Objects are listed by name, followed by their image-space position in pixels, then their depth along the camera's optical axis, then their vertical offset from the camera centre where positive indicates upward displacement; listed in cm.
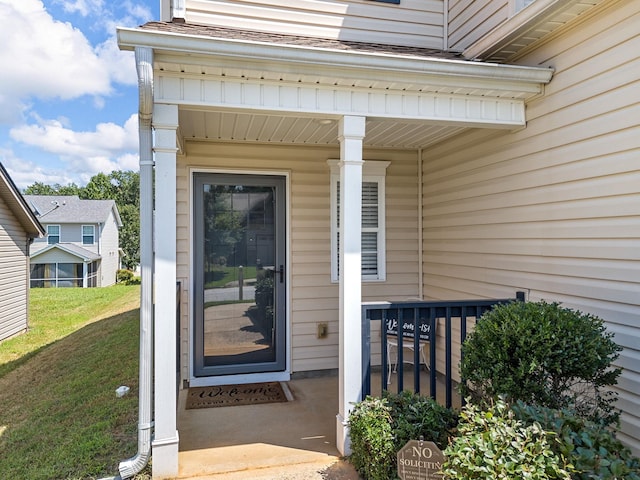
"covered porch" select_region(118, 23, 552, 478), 264 +97
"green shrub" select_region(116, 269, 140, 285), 2564 -210
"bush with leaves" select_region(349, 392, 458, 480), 252 -113
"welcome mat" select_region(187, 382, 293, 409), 395 -147
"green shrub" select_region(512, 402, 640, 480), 163 -84
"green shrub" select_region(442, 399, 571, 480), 166 -85
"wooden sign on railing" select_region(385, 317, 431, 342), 466 -95
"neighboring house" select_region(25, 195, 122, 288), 2117 -10
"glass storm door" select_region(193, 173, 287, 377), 440 -34
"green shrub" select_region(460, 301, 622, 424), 233 -64
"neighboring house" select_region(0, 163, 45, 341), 916 -30
